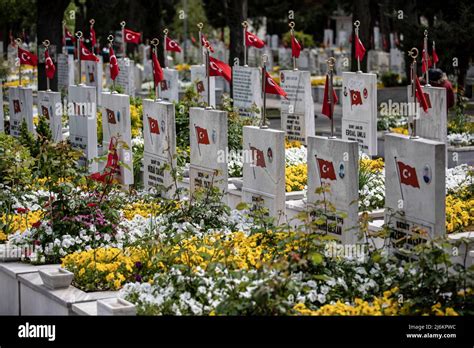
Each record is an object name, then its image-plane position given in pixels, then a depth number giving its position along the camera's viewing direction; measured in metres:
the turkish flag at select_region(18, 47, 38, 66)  19.81
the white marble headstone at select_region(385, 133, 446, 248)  9.71
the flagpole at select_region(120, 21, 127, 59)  21.94
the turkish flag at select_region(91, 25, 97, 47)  23.24
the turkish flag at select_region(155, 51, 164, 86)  15.53
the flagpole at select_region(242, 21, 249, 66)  18.20
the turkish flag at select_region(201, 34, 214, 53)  17.32
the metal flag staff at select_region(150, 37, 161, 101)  15.71
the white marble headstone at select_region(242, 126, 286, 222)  11.79
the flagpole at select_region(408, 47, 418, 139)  11.32
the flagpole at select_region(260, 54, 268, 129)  12.71
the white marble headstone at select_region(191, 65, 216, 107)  20.48
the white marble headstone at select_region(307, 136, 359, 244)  10.51
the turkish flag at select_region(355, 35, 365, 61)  17.34
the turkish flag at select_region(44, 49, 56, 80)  17.33
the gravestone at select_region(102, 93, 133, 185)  15.11
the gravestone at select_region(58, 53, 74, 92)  30.35
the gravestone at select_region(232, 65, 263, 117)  19.41
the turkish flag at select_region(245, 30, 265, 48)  18.84
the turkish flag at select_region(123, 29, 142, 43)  22.44
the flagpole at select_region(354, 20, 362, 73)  16.25
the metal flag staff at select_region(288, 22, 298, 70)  17.41
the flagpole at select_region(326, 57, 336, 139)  11.62
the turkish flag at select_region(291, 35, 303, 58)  18.64
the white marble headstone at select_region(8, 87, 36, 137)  18.50
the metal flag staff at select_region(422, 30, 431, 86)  15.45
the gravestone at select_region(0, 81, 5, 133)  18.84
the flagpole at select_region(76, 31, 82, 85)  19.00
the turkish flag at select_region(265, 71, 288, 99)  13.34
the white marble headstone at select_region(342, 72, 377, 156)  15.90
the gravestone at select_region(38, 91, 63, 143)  17.39
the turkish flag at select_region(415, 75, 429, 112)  11.49
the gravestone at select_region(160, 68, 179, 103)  23.88
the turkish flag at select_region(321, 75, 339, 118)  12.21
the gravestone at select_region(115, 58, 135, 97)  26.19
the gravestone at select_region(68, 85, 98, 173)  16.56
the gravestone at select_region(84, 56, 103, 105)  27.23
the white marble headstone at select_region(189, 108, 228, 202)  12.91
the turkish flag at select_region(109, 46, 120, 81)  17.75
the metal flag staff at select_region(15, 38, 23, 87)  19.97
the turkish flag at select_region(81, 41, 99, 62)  22.26
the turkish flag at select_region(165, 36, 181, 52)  22.27
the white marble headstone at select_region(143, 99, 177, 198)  13.78
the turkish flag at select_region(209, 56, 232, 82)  16.27
